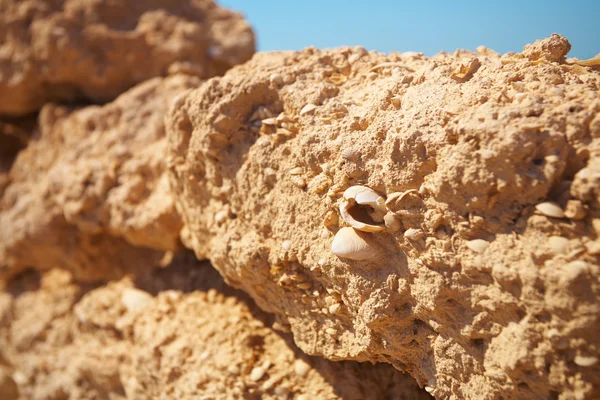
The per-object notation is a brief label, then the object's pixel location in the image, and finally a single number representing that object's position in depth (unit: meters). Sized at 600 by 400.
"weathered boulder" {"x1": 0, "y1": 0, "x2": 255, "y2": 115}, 0.88
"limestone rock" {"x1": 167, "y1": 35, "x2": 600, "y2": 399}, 0.39
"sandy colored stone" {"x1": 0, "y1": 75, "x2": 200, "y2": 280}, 0.71
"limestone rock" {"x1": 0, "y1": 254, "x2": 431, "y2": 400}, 0.56
